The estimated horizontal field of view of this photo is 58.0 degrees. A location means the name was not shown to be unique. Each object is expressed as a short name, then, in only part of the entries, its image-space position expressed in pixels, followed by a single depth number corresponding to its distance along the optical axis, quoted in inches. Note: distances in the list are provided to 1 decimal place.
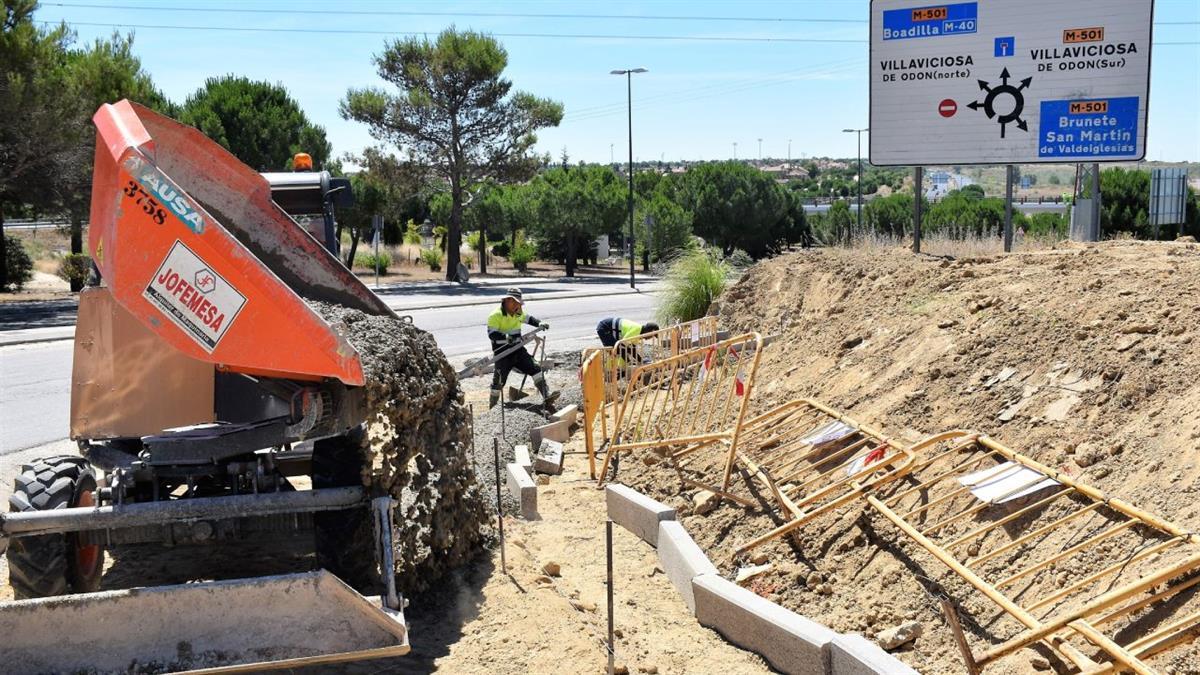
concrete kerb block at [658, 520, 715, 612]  255.0
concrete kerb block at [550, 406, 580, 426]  458.6
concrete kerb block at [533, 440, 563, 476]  393.7
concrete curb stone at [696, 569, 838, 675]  207.0
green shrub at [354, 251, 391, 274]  1872.8
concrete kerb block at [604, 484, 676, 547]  299.9
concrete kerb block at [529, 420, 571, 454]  428.1
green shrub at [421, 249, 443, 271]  1918.1
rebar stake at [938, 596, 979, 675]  188.1
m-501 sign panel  524.4
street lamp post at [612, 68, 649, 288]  1636.3
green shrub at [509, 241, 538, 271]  2030.0
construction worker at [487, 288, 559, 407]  499.5
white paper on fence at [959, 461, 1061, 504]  236.8
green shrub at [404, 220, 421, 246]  2456.6
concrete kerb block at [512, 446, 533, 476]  382.6
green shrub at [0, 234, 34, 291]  1317.7
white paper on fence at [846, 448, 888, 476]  289.6
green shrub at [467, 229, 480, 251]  2316.7
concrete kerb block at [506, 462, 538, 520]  331.0
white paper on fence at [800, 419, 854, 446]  314.3
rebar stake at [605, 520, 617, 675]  205.0
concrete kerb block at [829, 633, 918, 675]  186.1
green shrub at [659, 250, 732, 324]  665.6
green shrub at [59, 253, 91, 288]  1269.7
